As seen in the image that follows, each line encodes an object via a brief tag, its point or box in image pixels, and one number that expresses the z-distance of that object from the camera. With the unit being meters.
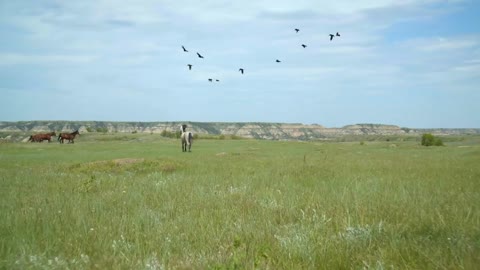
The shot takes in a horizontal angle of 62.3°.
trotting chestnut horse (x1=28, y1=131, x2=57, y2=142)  70.94
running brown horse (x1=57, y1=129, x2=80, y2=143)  68.63
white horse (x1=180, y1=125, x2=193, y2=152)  45.53
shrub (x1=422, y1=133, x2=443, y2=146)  74.00
